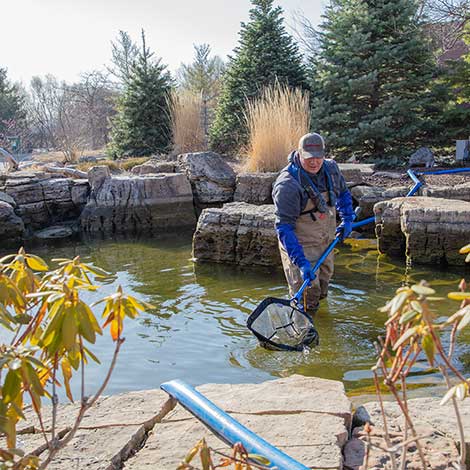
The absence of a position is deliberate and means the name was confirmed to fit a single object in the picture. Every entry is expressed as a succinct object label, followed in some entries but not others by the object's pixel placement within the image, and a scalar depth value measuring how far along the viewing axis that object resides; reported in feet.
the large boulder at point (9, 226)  32.73
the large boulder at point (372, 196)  29.89
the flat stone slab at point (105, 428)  7.70
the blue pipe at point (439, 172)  31.34
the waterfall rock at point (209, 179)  36.24
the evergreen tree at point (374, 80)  42.45
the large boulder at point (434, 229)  23.30
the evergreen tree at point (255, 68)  51.88
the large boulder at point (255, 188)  33.42
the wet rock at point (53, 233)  34.35
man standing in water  16.43
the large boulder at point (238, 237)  24.56
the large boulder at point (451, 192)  28.87
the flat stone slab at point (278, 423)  7.74
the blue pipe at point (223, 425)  7.10
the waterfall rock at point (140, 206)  35.78
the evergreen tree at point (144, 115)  55.11
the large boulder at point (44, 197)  35.83
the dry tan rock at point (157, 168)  39.47
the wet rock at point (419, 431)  7.69
